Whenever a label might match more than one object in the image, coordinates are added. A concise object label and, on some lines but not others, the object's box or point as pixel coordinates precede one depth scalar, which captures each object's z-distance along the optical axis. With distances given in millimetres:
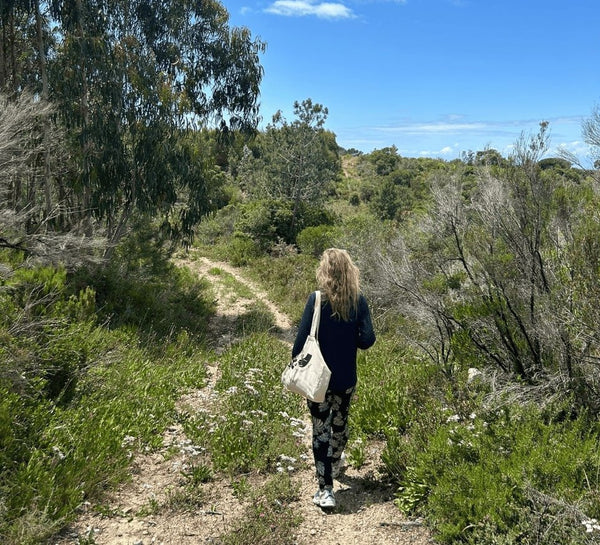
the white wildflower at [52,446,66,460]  3703
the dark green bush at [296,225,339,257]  18198
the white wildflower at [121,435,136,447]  4449
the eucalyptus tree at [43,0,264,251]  9898
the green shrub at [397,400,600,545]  2631
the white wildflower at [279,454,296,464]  4218
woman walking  3395
